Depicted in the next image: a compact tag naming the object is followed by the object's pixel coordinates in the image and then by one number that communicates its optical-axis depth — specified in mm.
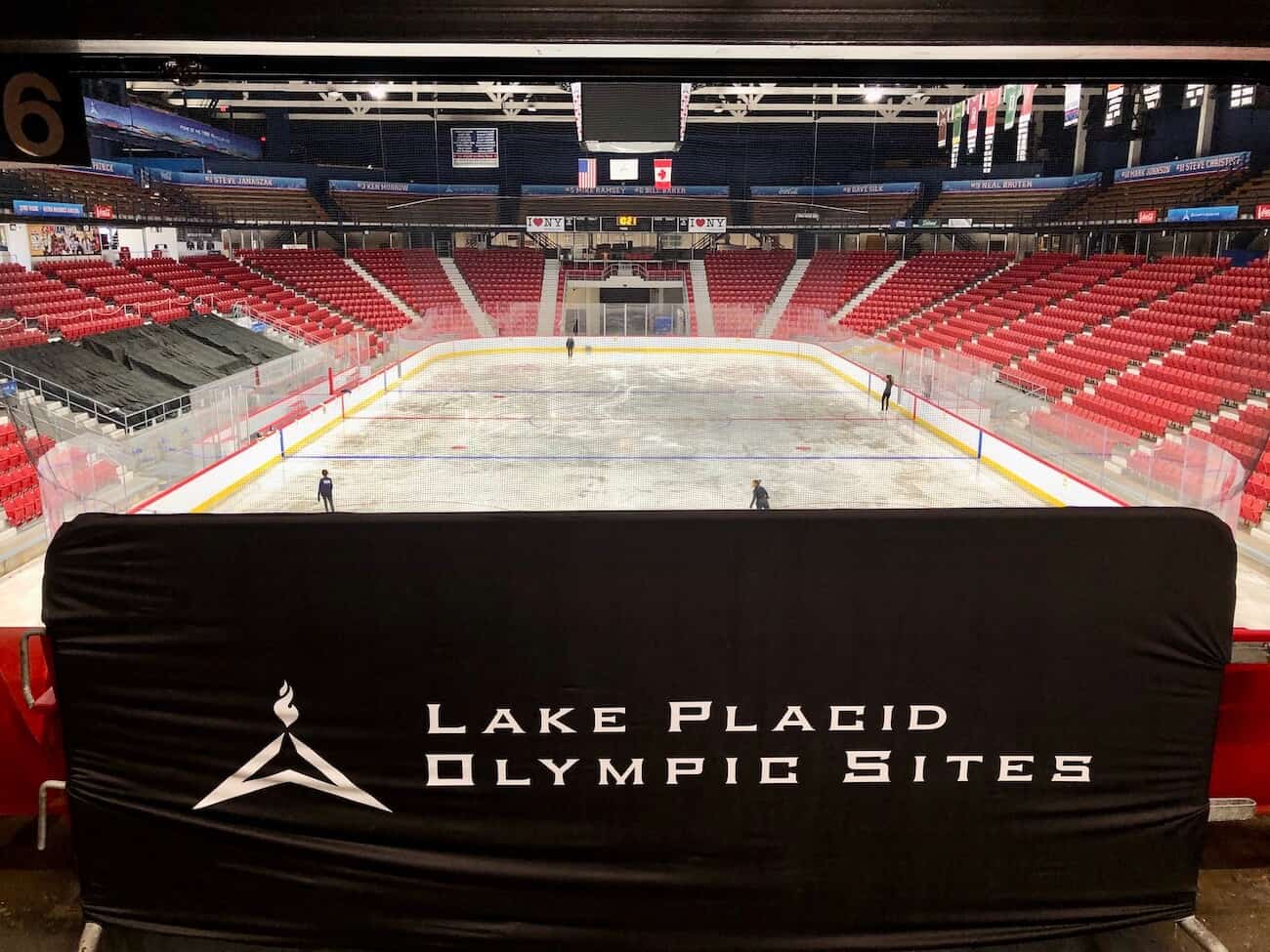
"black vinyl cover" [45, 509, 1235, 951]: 2291
